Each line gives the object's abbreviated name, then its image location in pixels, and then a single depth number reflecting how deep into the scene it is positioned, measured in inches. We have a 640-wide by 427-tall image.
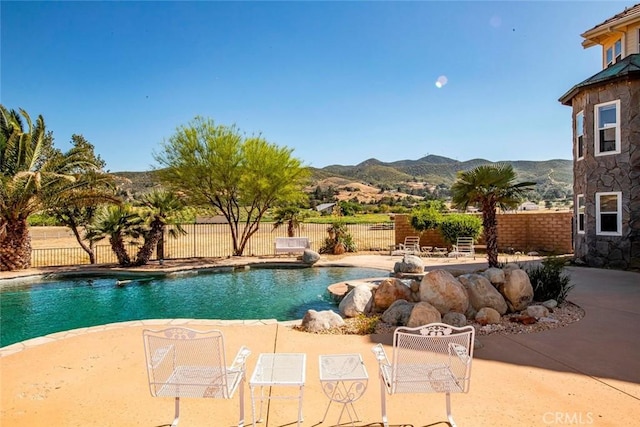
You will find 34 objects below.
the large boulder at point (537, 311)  259.9
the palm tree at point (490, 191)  380.5
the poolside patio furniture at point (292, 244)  648.4
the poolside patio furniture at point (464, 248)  604.4
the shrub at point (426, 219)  693.3
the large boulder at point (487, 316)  249.6
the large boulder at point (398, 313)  253.3
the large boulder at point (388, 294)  291.6
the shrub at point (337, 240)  676.7
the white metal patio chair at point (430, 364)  124.0
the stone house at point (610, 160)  463.5
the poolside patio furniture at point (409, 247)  616.7
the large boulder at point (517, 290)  276.7
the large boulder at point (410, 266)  445.1
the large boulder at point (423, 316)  232.7
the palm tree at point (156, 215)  551.8
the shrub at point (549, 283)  301.0
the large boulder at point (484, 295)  269.4
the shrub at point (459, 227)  673.6
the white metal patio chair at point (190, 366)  122.0
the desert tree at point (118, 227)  525.0
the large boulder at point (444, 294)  261.4
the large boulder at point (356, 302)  286.6
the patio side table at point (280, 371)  118.0
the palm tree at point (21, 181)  490.0
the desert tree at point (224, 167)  635.5
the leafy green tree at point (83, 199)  542.9
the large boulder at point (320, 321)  247.3
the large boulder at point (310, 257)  569.3
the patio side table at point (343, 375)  120.5
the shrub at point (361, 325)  242.7
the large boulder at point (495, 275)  284.5
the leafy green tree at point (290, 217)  699.4
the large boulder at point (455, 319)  239.1
